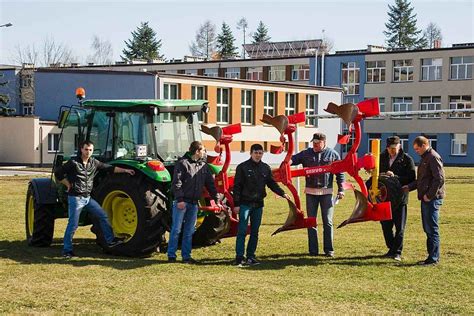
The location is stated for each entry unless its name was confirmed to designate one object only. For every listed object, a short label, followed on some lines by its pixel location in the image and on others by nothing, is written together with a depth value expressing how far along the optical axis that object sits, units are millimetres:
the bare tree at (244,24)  114000
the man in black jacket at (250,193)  11055
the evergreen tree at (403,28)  96562
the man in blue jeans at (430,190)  11008
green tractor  11430
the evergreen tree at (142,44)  102188
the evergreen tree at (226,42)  103281
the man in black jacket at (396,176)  11578
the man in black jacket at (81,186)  11508
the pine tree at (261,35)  110625
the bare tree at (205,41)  112750
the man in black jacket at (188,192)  11008
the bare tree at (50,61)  85688
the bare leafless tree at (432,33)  111000
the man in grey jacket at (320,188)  11742
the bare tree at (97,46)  113562
